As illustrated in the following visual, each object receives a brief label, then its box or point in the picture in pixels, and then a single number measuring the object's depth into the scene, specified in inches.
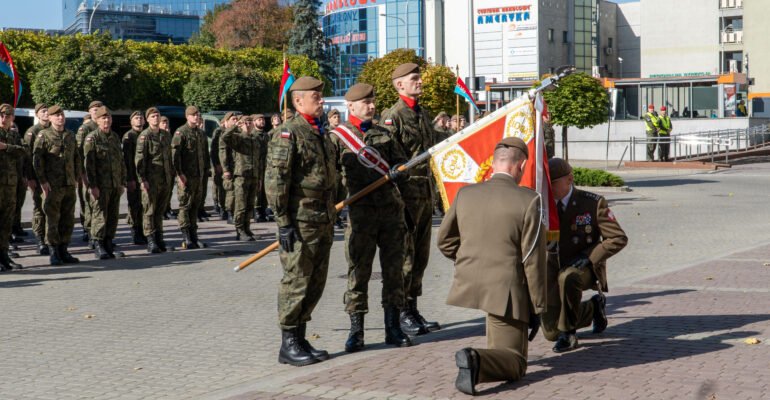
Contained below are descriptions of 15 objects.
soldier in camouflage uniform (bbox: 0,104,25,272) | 490.9
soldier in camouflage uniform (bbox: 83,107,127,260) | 538.9
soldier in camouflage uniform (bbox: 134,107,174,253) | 567.5
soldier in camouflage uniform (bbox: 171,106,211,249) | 590.6
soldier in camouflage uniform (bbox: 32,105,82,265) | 517.3
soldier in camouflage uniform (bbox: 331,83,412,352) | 306.8
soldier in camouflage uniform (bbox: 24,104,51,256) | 537.3
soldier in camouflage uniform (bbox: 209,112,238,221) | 765.9
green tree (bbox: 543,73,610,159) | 1111.0
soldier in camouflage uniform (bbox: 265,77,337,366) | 285.1
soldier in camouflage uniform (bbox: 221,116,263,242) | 625.9
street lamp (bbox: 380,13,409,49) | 3786.9
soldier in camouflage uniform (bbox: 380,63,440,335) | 326.6
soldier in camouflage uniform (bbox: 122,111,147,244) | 601.6
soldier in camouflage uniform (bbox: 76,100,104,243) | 549.6
